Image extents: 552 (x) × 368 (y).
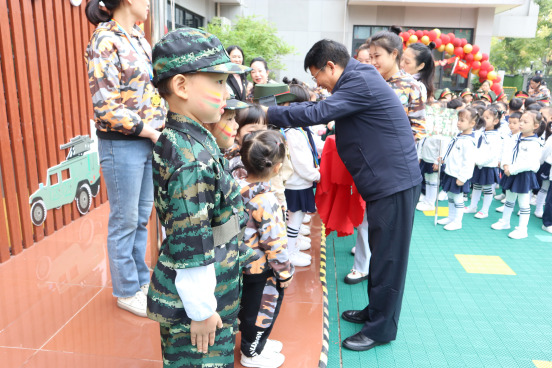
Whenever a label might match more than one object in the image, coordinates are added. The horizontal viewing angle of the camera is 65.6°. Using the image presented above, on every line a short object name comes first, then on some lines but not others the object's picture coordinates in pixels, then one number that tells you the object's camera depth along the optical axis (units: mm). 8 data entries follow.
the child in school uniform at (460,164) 4797
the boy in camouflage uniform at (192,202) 1290
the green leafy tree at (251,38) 9977
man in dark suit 2311
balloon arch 10492
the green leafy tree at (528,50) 25922
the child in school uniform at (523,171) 4672
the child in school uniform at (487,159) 5121
